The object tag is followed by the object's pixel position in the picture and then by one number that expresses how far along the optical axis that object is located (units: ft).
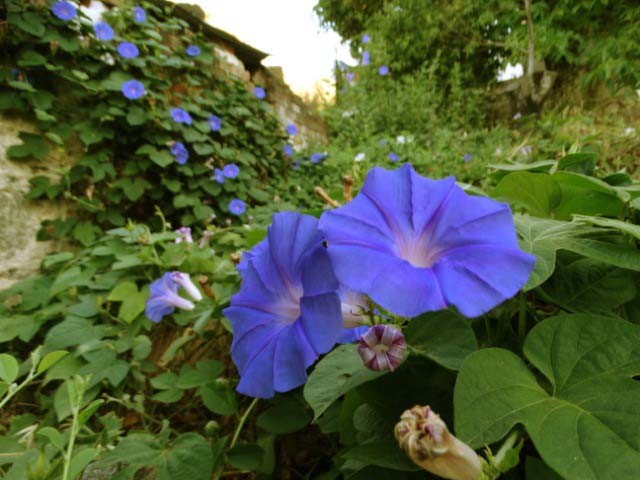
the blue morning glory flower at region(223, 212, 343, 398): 1.27
